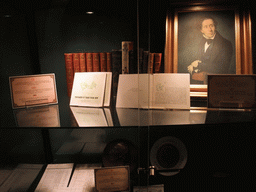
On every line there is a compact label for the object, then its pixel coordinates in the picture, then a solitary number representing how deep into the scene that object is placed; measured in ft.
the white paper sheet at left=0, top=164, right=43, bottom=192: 3.31
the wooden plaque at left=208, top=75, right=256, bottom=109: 2.71
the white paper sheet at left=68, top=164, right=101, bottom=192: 3.18
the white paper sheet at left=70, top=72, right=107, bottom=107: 3.09
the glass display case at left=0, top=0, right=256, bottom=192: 2.77
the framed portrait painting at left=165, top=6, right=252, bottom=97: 2.92
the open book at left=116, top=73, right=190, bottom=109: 2.85
